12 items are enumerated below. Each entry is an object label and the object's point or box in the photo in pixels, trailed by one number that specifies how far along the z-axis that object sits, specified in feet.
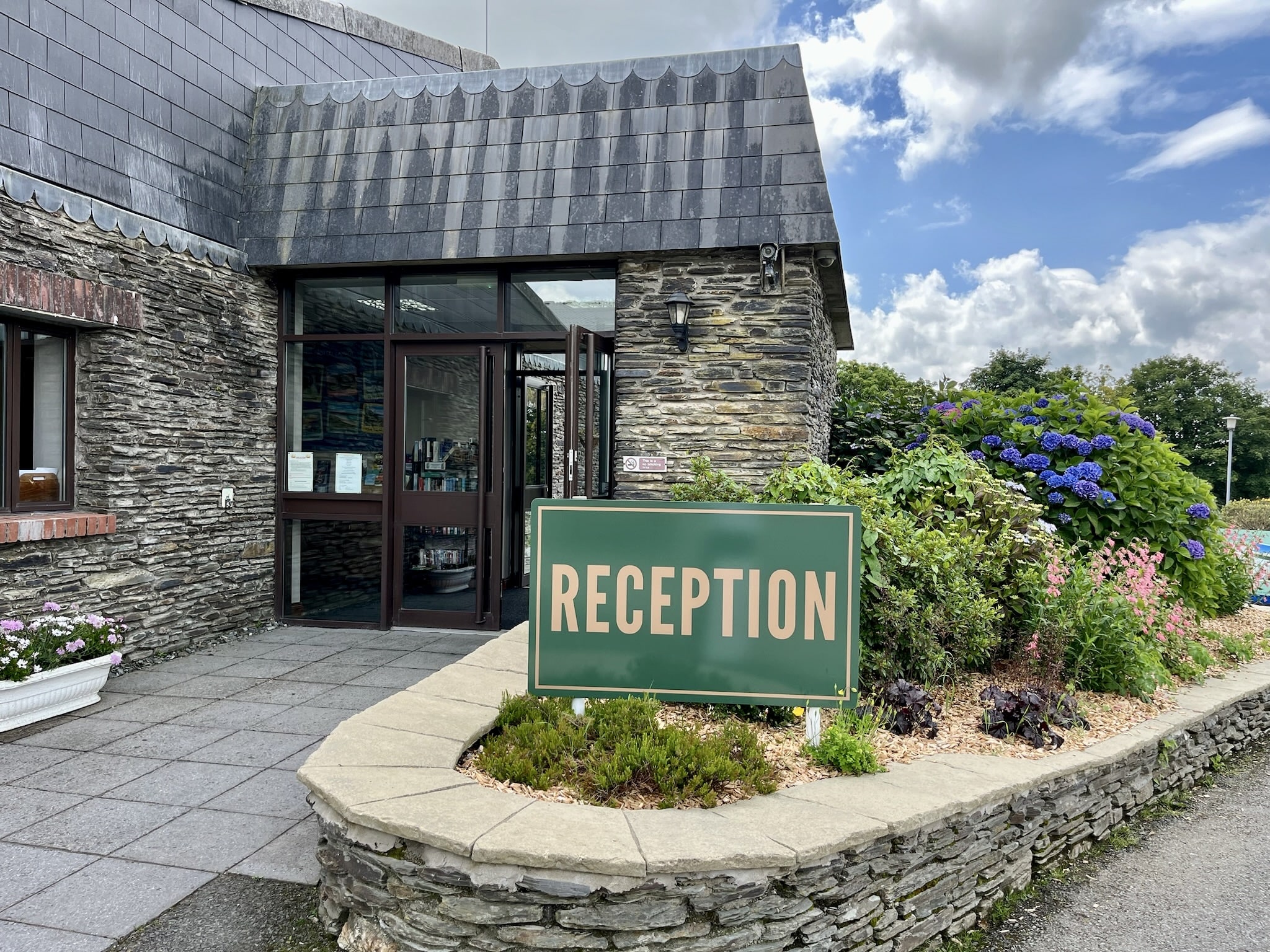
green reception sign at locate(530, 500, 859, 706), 10.12
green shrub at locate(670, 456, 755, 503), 16.08
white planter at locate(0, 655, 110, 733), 13.91
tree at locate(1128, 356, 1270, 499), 109.09
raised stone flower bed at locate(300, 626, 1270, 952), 7.13
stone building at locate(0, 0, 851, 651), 16.90
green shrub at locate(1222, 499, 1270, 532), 58.85
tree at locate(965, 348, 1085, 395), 102.32
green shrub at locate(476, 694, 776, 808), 8.71
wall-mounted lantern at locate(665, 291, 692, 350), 19.45
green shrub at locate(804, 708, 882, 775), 9.56
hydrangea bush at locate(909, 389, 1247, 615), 20.47
